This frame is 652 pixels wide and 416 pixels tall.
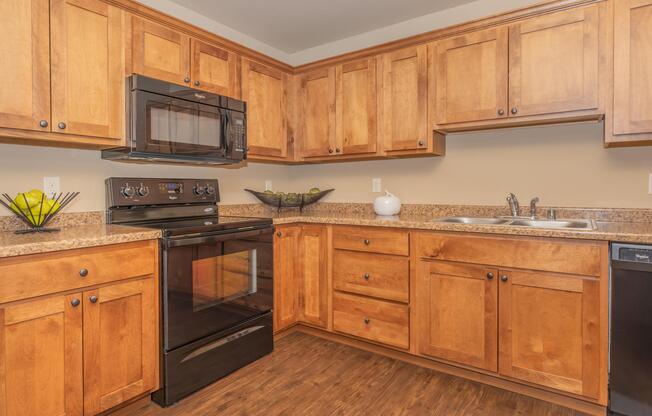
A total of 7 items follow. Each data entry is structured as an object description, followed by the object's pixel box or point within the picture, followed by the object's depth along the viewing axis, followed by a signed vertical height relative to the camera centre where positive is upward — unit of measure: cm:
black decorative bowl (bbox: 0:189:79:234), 181 -2
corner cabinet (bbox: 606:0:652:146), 190 +66
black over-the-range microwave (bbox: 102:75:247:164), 208 +47
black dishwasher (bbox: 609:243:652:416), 165 -57
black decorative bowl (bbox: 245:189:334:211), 318 +4
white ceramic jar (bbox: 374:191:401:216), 276 -1
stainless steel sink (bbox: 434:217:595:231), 223 -12
